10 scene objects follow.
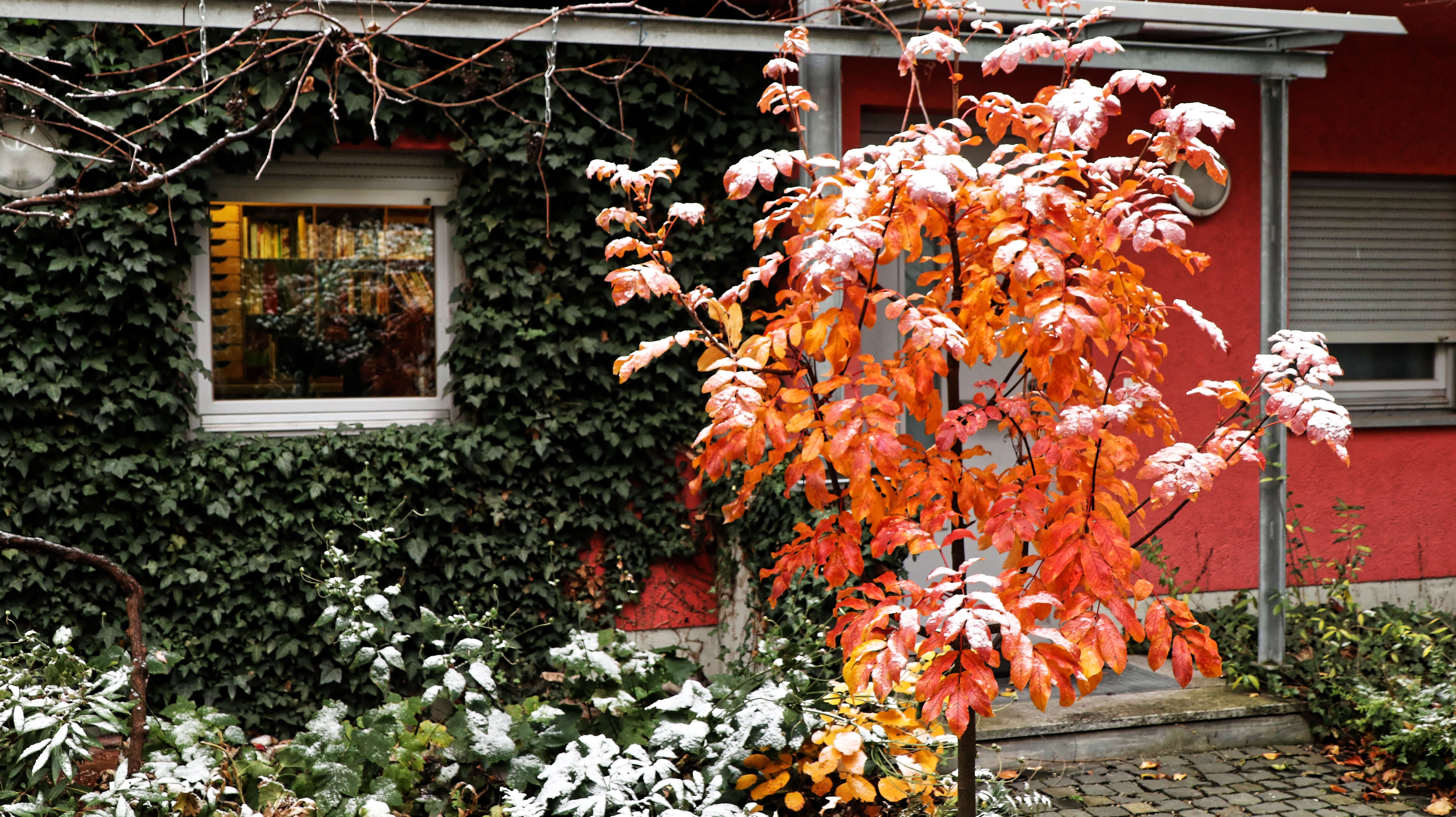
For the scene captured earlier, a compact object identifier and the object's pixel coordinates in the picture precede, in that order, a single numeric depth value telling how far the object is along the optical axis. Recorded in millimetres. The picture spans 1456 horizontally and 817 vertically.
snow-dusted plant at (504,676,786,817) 3268
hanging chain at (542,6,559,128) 4230
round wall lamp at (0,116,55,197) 3900
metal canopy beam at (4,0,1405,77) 3994
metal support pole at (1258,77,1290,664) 5004
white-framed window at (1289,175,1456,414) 6320
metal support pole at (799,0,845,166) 4809
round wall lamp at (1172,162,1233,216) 5867
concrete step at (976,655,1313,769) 4457
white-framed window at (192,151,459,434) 5117
